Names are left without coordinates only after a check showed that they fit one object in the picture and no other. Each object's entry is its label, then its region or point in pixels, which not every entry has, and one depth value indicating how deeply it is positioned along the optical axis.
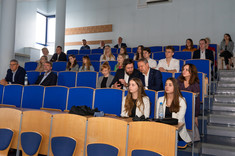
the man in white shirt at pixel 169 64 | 3.80
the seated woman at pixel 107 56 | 5.15
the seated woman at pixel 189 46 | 5.16
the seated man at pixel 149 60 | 4.03
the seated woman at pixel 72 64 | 4.71
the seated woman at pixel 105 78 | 3.44
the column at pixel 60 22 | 7.49
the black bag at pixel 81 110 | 2.26
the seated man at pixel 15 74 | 4.25
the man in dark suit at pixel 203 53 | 4.47
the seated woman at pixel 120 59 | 3.84
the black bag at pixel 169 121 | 1.81
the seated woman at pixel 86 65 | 4.41
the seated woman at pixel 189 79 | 2.78
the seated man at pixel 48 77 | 4.01
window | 9.08
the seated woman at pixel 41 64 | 5.07
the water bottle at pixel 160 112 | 2.14
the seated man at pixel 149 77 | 3.09
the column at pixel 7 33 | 5.21
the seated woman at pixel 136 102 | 2.41
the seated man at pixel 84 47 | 7.49
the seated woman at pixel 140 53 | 4.43
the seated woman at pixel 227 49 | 5.08
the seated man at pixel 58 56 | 5.93
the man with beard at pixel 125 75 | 3.13
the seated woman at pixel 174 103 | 2.23
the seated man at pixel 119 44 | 7.05
